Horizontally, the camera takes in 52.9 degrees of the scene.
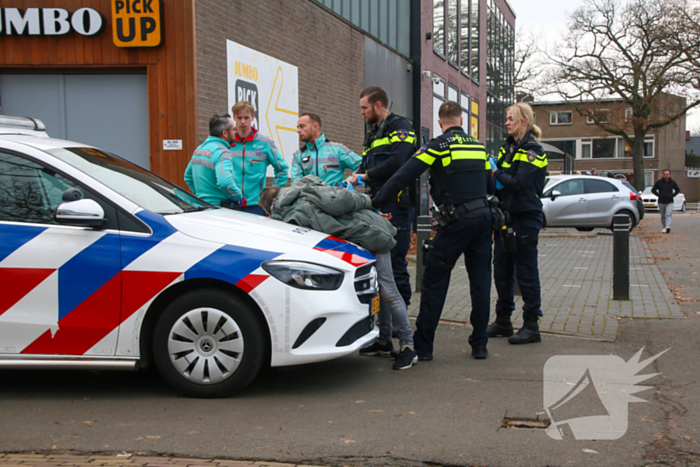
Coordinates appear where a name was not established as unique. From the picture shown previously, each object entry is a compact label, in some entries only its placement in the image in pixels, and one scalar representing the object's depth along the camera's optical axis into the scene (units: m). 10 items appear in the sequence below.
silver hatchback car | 19.09
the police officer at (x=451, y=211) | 5.16
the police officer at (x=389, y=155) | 5.46
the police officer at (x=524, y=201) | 5.88
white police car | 4.24
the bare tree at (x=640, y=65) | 35.19
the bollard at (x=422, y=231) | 8.27
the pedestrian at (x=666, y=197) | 20.73
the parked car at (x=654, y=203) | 39.94
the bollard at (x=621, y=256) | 7.98
